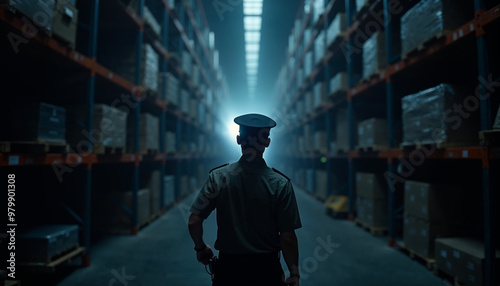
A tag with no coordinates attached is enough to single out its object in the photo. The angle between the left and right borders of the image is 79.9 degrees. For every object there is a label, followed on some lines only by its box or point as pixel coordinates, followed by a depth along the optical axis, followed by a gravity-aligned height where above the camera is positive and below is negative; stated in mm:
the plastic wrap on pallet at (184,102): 9109 +1653
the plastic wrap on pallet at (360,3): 5707 +3076
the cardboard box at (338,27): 7047 +3113
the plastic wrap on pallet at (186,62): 9094 +2934
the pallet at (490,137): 2784 +190
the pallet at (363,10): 5602 +2886
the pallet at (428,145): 3666 +152
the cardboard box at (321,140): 9359 +483
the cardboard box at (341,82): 7039 +1758
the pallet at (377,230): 5582 -1386
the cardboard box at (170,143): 7838 +321
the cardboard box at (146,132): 6242 +469
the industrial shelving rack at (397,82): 3039 +1365
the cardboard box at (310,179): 10656 -891
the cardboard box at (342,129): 7226 +673
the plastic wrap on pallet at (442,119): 3701 +480
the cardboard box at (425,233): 3979 -1049
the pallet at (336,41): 6961 +2779
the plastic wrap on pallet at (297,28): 12989 +5749
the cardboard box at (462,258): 3150 -1145
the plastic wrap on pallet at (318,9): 8638 +4386
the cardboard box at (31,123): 3246 +341
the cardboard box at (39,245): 3418 -1061
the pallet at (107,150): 4331 +64
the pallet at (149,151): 6186 +70
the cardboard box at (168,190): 7691 -966
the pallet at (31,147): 3146 +70
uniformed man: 1753 -361
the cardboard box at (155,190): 6813 -826
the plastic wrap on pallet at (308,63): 10422 +3324
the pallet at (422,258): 3837 -1393
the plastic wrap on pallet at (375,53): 5512 +1945
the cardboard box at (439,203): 4008 -628
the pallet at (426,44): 3681 +1510
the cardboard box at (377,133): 5633 +446
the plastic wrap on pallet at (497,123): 2777 +319
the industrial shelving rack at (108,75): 3436 +1195
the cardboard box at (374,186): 5727 -592
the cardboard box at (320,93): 8883 +1880
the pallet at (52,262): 3381 -1269
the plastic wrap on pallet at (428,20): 3773 +1830
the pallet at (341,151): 6940 +123
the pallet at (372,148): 5465 +154
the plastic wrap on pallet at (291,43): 14609 +5737
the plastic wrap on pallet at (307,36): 10741 +4425
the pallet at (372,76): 5380 +1497
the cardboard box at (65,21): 3346 +1551
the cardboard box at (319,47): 8581 +3264
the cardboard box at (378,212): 5688 -1071
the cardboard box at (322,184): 8961 -890
